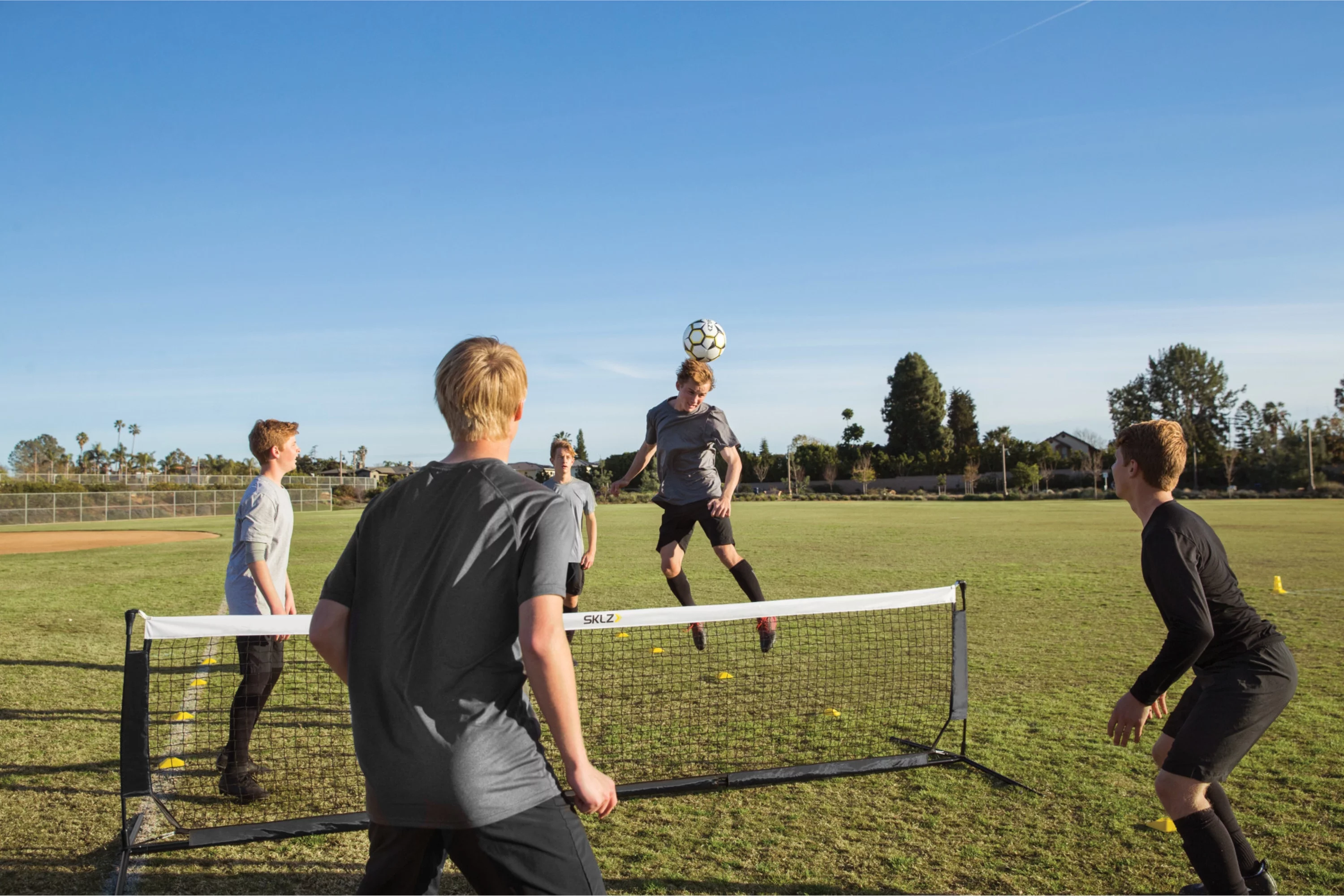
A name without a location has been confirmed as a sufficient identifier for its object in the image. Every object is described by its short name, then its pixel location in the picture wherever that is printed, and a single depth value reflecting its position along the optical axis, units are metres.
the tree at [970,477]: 88.88
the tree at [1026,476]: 84.75
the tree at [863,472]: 97.00
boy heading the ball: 7.78
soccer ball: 9.47
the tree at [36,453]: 117.88
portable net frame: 4.77
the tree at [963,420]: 120.75
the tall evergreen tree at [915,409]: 115.62
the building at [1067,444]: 125.81
